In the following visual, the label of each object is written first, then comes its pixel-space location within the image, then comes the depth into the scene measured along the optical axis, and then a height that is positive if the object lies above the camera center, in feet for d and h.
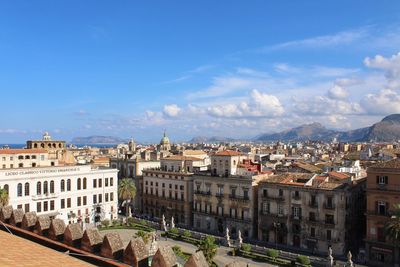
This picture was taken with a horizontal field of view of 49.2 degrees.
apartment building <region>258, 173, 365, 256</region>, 224.74 -40.41
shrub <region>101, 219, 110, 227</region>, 281.95 -53.51
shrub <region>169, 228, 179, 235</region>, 262.06 -55.04
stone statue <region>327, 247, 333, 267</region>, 198.01 -56.27
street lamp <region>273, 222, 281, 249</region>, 248.18 -50.06
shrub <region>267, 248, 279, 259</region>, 210.18 -55.59
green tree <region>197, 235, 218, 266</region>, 176.24 -44.77
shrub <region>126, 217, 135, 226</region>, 296.61 -55.76
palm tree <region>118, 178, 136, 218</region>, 310.00 -35.61
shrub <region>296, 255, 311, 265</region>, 199.95 -56.07
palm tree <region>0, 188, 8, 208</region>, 219.61 -28.07
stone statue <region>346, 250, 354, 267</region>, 189.16 -55.28
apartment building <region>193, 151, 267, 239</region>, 266.57 -36.62
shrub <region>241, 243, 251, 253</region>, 224.94 -56.34
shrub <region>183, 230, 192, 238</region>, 255.41 -55.59
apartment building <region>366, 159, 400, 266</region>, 202.08 -33.93
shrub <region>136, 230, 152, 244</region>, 198.35 -45.16
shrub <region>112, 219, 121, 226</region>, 291.79 -55.38
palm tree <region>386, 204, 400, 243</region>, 185.57 -39.05
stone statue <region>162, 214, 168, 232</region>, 274.36 -54.15
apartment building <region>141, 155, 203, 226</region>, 308.60 -36.81
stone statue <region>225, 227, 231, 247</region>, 243.75 -56.98
